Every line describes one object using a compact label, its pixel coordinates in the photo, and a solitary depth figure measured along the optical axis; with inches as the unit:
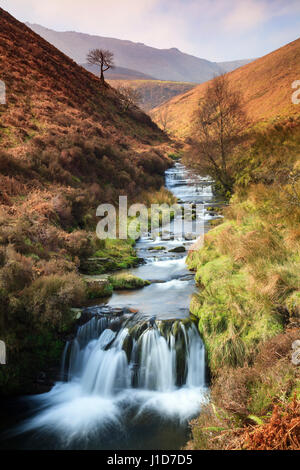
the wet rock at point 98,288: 329.1
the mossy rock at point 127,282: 356.5
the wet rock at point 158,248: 497.0
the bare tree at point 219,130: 732.0
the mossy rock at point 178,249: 479.7
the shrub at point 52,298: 251.9
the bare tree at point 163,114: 3221.0
